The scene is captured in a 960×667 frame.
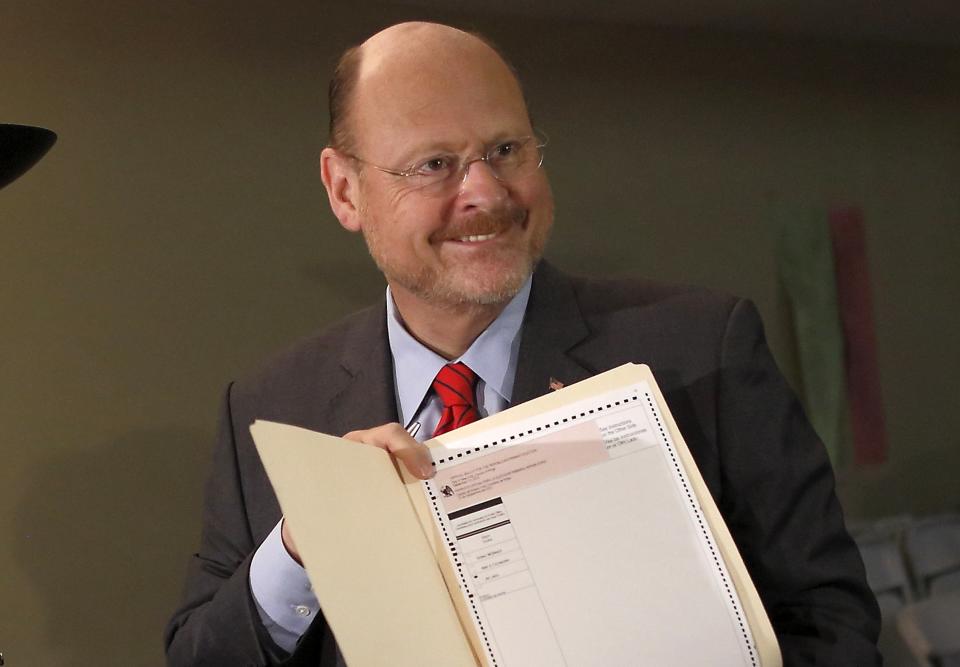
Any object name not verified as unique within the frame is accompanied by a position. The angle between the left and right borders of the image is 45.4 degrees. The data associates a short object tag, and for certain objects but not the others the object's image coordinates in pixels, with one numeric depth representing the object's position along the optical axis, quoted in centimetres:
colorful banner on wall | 279
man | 145
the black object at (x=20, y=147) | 181
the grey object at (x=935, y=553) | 268
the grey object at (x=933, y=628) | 244
